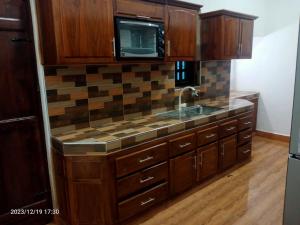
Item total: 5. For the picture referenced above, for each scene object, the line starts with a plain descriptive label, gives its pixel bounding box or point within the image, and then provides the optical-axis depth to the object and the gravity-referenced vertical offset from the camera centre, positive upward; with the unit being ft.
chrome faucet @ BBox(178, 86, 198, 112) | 10.77 -0.97
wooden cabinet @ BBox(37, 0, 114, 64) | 6.12 +1.12
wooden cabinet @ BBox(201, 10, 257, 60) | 10.19 +1.56
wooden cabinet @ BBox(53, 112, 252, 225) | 6.61 -3.11
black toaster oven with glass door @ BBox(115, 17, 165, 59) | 7.19 +1.04
